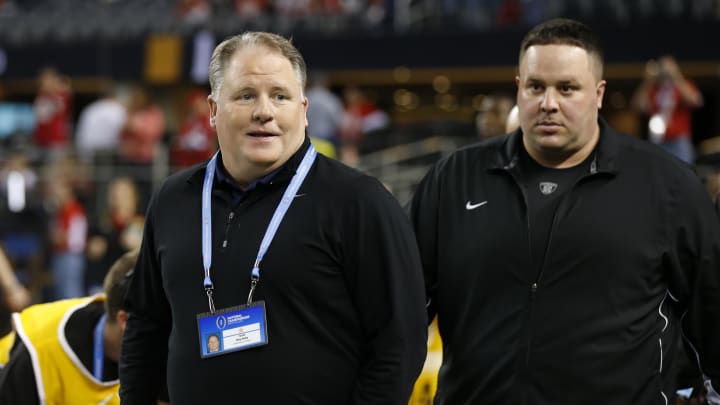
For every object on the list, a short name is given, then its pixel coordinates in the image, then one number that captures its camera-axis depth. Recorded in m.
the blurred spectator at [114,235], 11.16
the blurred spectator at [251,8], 20.17
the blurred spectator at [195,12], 20.61
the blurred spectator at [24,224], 12.64
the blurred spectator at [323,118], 13.91
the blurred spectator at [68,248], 12.20
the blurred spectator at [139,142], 14.55
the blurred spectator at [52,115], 15.96
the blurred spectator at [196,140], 13.71
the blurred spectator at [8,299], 7.72
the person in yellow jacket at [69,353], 4.21
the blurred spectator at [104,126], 15.55
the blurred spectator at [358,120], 14.95
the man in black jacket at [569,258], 3.64
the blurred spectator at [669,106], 10.99
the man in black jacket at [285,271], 3.12
